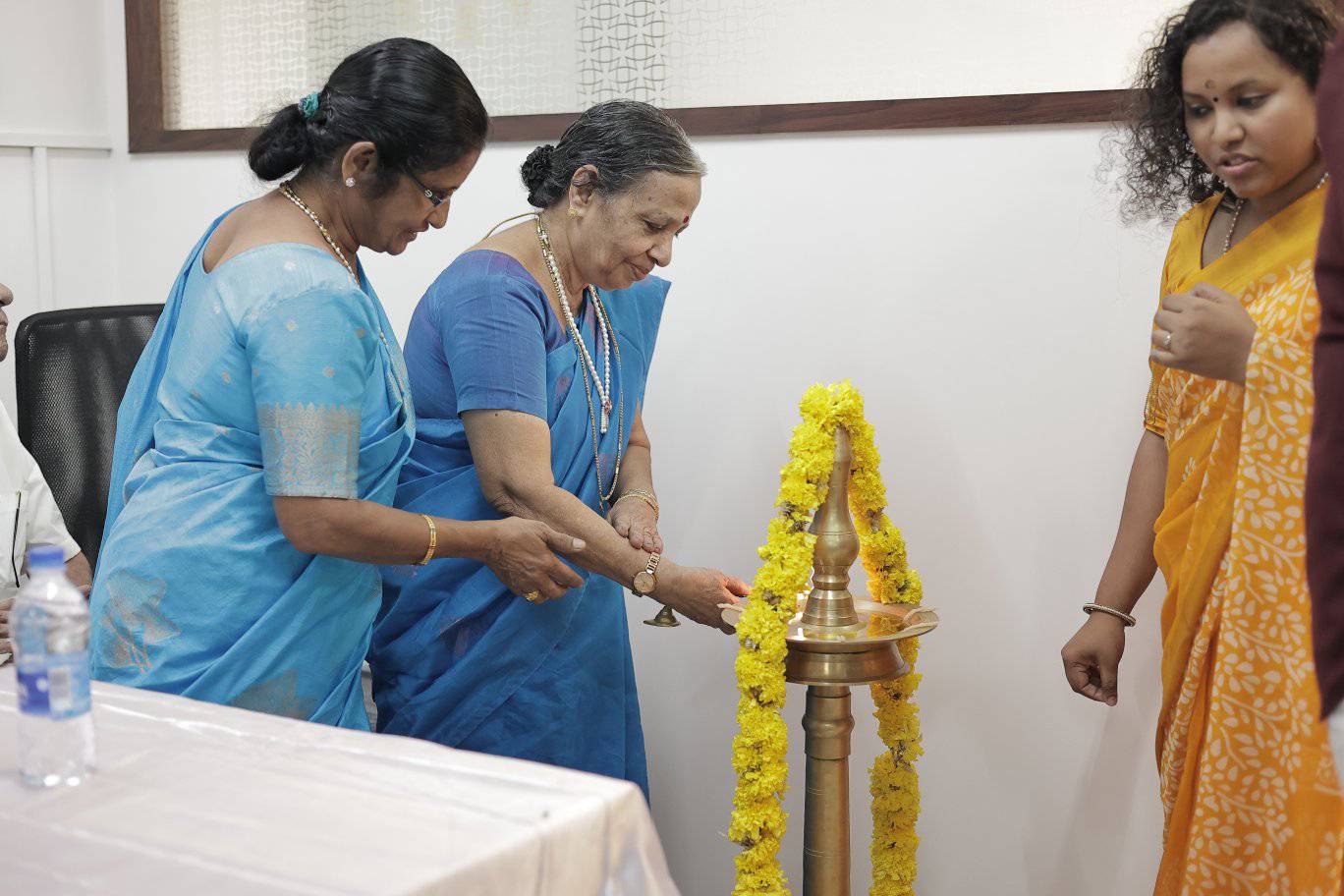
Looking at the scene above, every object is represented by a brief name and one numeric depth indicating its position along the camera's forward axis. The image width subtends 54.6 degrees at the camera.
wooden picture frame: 2.29
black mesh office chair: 2.68
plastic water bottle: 1.21
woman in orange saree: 1.59
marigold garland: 1.93
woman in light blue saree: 1.68
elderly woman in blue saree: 2.02
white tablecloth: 1.06
